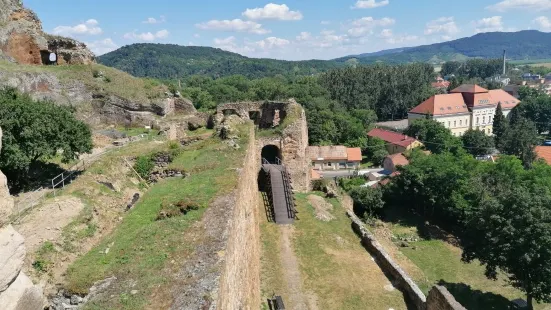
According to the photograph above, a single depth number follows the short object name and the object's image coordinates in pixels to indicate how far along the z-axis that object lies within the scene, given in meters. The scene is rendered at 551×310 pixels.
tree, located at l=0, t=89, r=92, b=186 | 14.59
